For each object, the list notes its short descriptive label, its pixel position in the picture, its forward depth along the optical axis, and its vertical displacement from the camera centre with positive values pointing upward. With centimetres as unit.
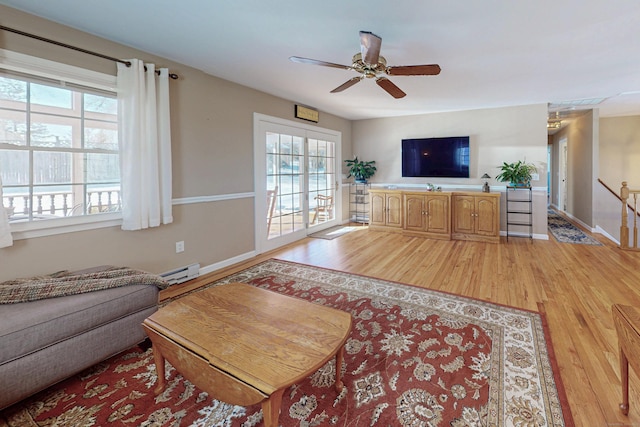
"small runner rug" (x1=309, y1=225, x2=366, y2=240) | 566 -62
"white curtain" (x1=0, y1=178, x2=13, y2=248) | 215 -22
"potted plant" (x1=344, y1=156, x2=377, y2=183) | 666 +69
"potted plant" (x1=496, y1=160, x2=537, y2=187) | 518 +48
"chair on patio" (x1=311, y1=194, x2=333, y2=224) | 603 -14
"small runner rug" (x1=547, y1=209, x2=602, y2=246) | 515 -59
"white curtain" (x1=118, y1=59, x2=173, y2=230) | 281 +53
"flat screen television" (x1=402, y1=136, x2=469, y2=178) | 580 +87
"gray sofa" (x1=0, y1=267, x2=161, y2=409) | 155 -78
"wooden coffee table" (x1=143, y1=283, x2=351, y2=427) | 128 -71
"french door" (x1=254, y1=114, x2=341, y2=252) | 455 +36
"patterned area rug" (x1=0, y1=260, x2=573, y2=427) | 155 -108
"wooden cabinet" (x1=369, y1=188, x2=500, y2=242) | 525 -23
